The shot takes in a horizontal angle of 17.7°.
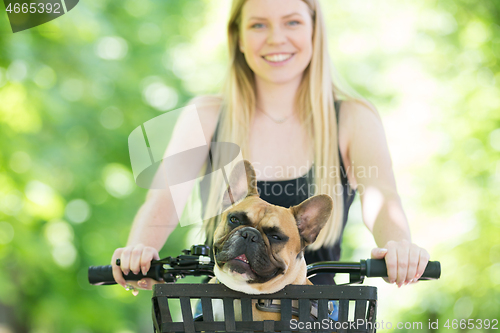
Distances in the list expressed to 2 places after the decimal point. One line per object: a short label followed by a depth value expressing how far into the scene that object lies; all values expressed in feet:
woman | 9.44
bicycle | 8.28
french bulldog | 8.39
